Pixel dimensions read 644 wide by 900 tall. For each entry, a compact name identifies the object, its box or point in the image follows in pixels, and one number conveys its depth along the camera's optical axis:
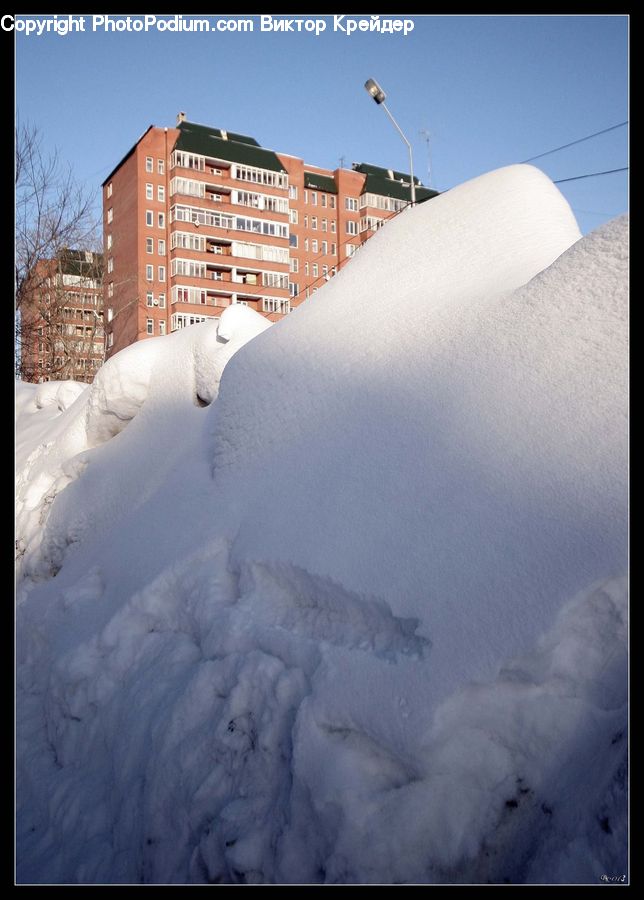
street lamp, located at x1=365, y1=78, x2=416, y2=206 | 11.04
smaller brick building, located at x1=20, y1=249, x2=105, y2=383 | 19.05
